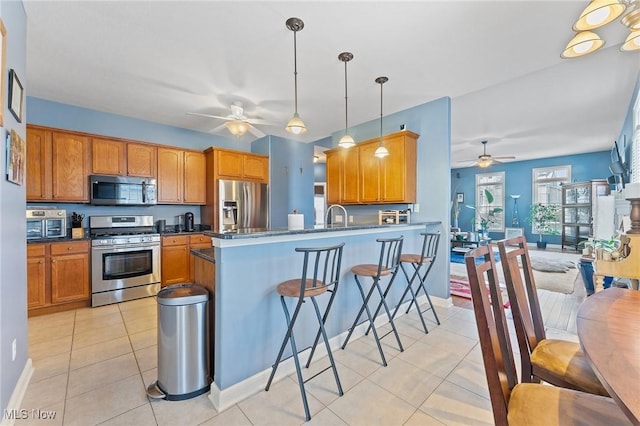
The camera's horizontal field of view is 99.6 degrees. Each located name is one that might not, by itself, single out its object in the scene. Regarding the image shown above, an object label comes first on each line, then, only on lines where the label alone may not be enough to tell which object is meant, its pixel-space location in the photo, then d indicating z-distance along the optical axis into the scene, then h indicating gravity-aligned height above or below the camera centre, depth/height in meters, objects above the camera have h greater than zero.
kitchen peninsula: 1.77 -0.66
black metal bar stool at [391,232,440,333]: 2.82 -0.51
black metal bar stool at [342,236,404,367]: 2.32 -0.54
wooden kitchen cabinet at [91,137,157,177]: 3.91 +0.83
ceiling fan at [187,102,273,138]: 3.42 +1.15
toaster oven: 3.37 -0.14
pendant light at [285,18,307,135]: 2.18 +1.52
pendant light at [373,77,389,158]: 3.13 +0.76
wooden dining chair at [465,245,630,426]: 0.94 -0.70
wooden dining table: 0.67 -0.44
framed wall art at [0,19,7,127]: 1.43 +0.83
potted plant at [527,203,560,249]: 8.38 -0.24
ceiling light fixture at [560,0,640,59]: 1.43 +1.08
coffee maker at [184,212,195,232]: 4.80 -0.16
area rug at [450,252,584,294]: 4.39 -1.18
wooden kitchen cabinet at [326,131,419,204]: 3.74 +0.60
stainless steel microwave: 3.87 +0.33
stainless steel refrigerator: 4.70 +0.14
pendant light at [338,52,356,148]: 2.64 +1.53
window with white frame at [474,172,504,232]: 9.39 +0.40
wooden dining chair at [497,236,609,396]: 1.20 -0.69
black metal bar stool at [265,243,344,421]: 1.71 -0.55
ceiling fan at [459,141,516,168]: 6.44 +1.26
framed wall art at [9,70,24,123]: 1.68 +0.77
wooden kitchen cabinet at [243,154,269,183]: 5.02 +0.85
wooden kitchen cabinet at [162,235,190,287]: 4.16 -0.74
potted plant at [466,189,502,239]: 9.37 -0.13
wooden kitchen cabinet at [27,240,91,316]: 3.17 -0.79
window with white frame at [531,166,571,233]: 8.15 +0.84
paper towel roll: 2.41 -0.09
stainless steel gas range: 3.57 -0.68
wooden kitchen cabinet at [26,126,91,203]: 3.43 +0.62
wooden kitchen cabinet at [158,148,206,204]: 4.46 +0.61
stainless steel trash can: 1.81 -0.91
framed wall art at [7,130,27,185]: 1.63 +0.36
